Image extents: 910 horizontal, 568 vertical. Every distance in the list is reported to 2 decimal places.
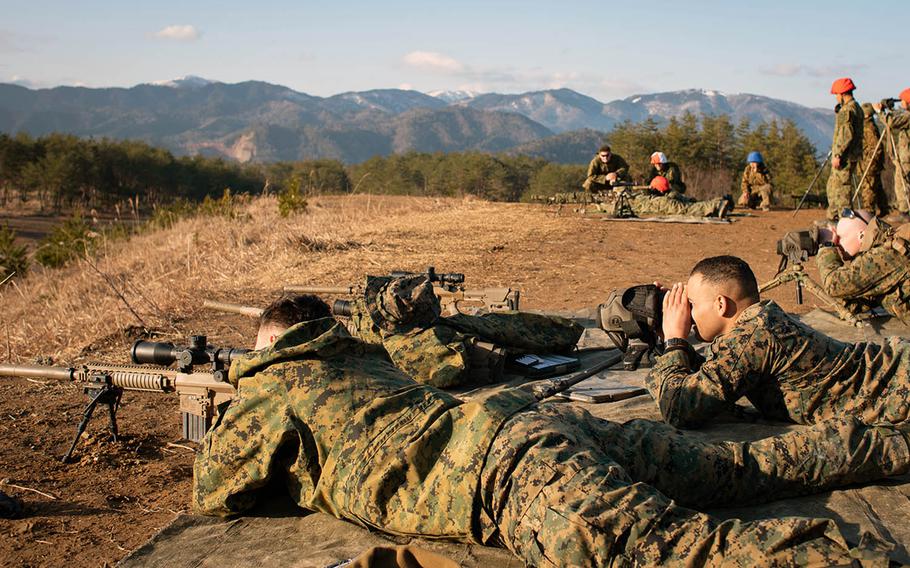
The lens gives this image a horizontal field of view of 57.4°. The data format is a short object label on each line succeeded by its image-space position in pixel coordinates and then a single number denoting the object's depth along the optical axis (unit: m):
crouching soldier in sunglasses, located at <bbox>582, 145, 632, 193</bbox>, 17.45
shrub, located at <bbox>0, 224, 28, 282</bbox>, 13.27
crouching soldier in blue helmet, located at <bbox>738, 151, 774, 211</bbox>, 18.44
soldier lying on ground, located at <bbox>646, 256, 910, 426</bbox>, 3.60
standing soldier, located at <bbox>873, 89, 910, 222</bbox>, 12.07
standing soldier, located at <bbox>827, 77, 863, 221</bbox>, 12.23
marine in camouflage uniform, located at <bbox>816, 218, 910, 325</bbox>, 5.80
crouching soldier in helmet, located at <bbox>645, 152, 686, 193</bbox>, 17.11
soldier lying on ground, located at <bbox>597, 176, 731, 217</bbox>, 15.57
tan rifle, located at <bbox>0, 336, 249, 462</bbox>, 3.96
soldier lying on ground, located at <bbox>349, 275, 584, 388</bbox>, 5.07
